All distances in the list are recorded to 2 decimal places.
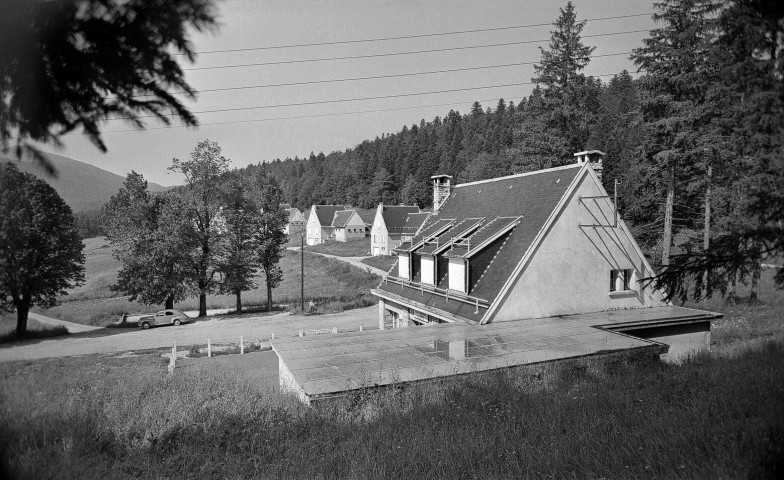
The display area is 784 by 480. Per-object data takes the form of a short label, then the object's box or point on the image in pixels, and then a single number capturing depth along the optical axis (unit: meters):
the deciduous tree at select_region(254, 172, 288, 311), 35.56
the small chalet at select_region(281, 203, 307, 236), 104.56
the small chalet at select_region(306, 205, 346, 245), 93.31
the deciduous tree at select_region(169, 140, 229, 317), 24.00
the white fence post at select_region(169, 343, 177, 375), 17.41
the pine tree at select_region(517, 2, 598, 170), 21.92
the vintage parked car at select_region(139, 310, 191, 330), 27.01
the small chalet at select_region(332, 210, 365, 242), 88.75
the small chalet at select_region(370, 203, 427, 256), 69.69
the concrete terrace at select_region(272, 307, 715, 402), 8.76
